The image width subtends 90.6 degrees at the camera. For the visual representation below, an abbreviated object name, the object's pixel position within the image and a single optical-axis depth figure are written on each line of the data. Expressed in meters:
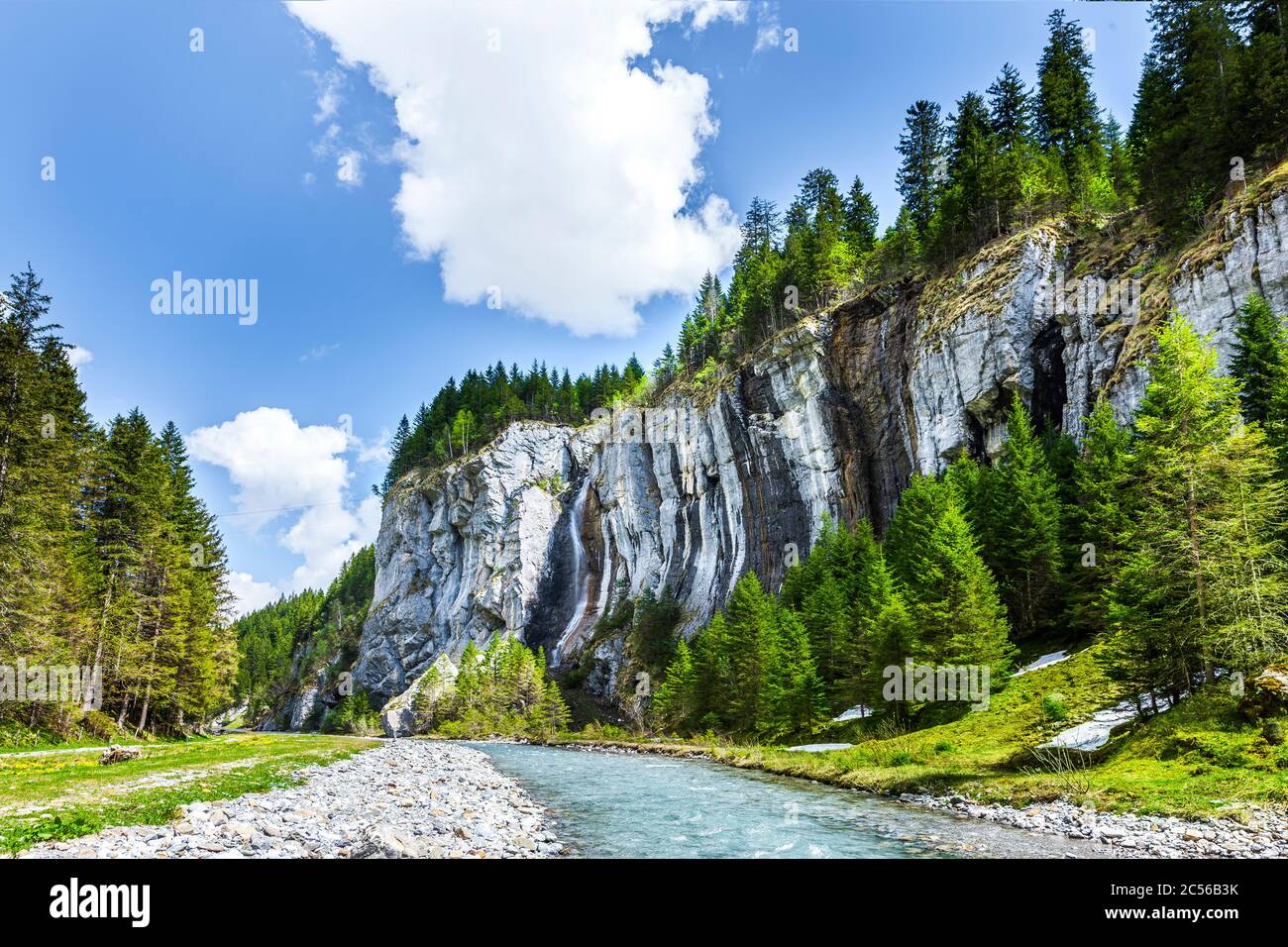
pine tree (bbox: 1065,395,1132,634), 31.75
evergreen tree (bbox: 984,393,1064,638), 38.28
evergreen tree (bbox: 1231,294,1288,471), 28.52
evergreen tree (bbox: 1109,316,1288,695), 17.83
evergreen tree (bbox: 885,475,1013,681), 30.31
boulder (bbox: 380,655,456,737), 84.45
